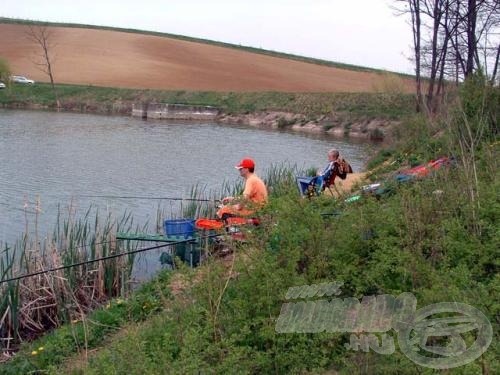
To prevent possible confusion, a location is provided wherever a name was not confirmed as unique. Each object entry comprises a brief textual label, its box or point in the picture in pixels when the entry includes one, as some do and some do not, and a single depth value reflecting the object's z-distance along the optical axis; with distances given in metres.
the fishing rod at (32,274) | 6.77
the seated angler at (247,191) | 7.18
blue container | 9.09
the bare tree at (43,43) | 61.27
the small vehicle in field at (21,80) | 56.42
